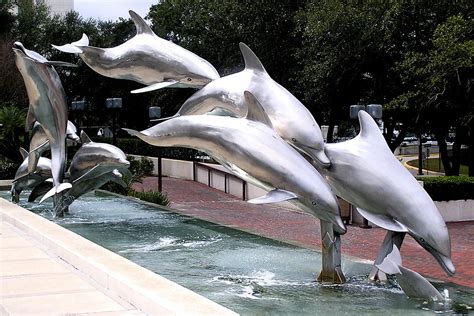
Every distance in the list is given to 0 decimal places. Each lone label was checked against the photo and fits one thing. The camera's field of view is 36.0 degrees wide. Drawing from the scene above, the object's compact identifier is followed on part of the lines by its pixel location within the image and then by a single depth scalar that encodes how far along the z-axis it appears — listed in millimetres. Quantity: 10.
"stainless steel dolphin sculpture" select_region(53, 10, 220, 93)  10594
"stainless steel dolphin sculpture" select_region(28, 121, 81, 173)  16203
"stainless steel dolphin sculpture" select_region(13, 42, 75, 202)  14320
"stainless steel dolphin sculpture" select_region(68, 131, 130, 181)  14867
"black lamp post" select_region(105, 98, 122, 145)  27766
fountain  8219
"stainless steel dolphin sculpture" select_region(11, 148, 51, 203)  17406
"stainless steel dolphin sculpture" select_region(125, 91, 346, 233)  8234
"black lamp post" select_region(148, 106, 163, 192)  24734
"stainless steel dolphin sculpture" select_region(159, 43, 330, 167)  8625
